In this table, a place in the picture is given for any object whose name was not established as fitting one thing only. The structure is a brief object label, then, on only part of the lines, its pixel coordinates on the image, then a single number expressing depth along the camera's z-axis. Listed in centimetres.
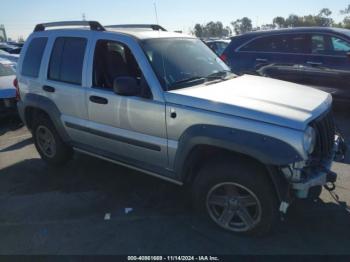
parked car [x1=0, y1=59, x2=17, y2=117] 779
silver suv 296
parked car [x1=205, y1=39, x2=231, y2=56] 1396
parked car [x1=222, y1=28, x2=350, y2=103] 692
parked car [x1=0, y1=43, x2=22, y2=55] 2018
